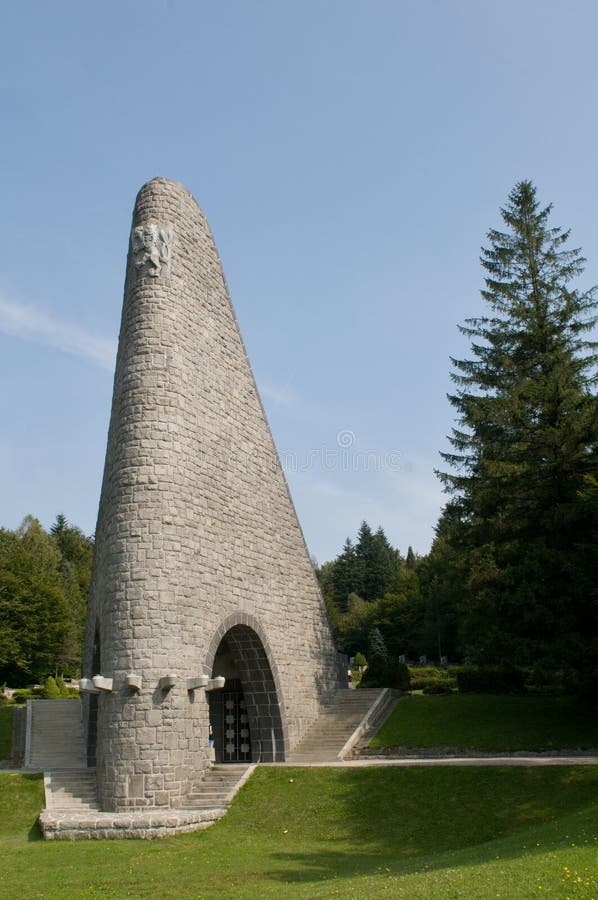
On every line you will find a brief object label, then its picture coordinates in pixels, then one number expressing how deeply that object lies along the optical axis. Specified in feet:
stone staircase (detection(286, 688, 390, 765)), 64.64
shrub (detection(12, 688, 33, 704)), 115.96
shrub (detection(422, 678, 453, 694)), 94.32
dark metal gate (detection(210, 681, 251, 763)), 67.87
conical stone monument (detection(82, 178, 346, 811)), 52.49
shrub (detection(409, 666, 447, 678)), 139.11
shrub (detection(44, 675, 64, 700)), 109.29
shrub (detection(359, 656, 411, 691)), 81.25
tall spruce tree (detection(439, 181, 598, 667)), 59.57
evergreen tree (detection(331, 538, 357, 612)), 282.56
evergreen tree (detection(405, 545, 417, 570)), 306.84
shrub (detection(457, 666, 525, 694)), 79.56
